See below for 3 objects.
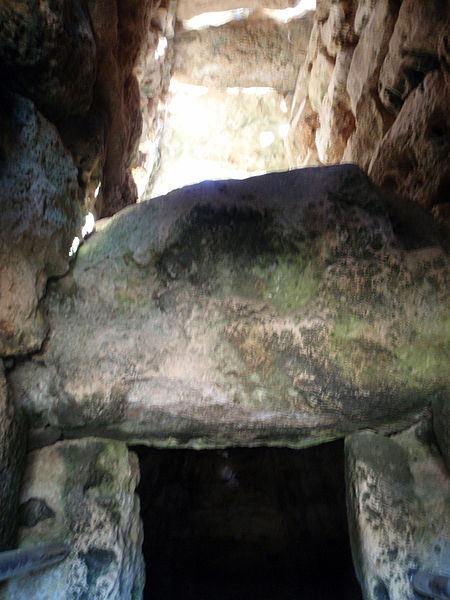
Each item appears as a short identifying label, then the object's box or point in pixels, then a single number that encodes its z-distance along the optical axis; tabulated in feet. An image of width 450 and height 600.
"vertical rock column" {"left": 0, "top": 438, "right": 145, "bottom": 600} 3.73
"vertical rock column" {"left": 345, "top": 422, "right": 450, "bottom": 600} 3.67
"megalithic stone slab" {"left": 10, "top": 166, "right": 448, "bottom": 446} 3.90
